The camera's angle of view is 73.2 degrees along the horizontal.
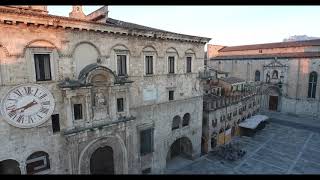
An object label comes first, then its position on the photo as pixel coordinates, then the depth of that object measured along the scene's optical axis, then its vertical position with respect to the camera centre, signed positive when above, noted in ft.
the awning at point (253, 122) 95.87 -25.02
